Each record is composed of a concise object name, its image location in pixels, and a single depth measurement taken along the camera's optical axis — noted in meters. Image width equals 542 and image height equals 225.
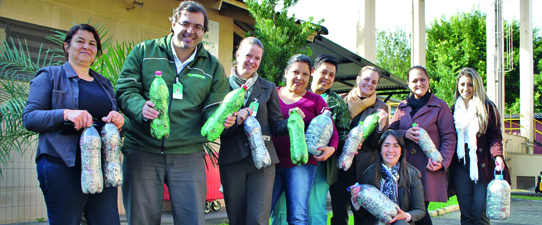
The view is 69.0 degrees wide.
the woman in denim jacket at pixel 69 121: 2.62
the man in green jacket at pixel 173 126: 2.94
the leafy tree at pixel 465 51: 26.73
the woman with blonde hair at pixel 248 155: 3.32
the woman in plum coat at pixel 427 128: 4.27
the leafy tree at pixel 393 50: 36.12
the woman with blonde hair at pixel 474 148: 4.34
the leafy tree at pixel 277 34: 6.57
